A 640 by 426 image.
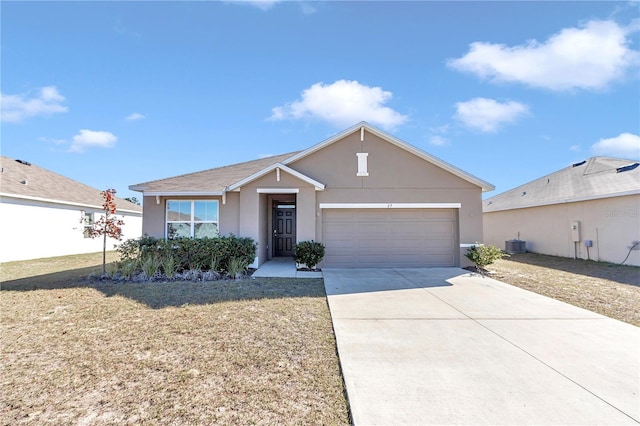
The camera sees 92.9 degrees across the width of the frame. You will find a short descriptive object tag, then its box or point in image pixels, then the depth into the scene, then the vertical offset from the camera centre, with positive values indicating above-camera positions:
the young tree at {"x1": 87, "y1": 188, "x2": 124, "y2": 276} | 9.37 +0.14
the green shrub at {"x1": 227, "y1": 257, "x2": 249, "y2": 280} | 9.49 -1.19
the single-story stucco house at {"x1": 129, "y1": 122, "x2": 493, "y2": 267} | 11.48 +0.95
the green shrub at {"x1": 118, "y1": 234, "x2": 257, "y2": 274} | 9.96 -0.73
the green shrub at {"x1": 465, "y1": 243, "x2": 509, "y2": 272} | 10.69 -0.89
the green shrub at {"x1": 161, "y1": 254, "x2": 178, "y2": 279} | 9.24 -1.15
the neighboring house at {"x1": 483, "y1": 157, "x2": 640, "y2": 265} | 12.62 +0.89
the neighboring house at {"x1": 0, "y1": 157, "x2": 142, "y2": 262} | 13.52 +0.85
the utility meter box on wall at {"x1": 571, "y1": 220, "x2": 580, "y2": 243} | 14.42 -0.04
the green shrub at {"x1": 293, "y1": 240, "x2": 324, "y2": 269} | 10.51 -0.81
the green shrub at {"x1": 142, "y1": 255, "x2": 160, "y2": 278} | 9.20 -1.14
